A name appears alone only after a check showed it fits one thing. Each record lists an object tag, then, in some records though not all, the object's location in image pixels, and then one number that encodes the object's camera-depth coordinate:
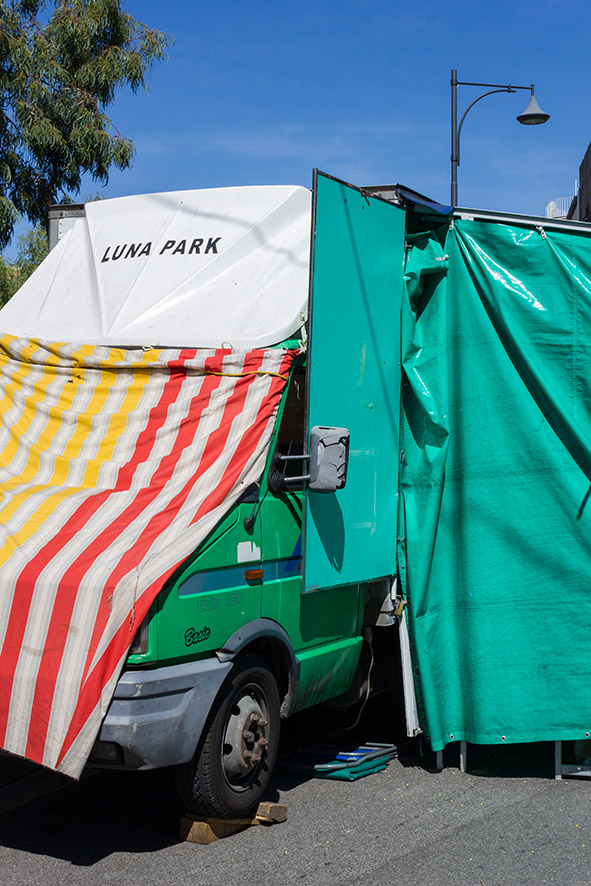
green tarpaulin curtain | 5.90
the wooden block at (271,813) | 5.00
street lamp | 13.55
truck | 4.40
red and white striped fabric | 4.25
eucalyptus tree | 13.91
